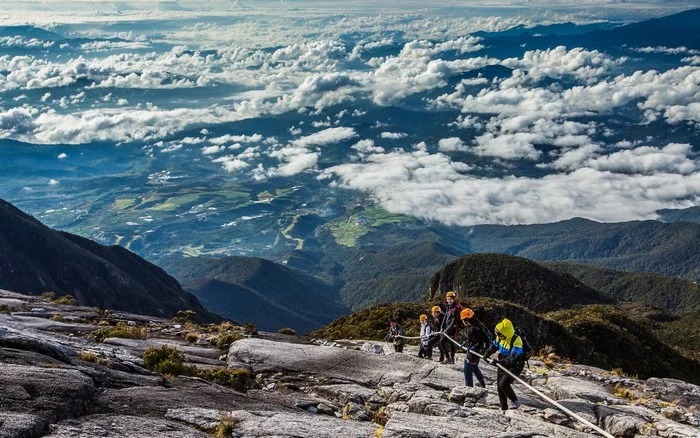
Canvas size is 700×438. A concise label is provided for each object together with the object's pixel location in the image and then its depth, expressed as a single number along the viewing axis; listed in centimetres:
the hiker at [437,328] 3453
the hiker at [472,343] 2767
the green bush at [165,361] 2549
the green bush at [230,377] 2567
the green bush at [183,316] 5799
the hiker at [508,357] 2495
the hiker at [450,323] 3366
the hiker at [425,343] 3576
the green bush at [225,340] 3494
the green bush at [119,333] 3334
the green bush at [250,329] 4362
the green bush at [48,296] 6410
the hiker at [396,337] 3925
